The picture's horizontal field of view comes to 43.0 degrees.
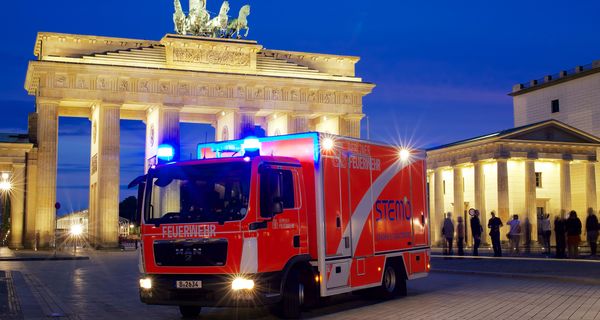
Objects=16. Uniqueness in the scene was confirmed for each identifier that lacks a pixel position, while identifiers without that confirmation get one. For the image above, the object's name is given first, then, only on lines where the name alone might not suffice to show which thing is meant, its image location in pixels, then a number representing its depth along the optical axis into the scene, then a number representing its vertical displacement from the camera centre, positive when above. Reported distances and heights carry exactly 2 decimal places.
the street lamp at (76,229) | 48.73 -0.74
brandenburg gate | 54.06 +9.40
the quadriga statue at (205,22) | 60.91 +15.58
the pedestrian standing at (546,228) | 34.81 -0.78
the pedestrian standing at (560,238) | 31.03 -1.11
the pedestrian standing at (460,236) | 33.00 -1.05
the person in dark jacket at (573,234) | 29.77 -0.92
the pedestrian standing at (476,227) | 32.66 -0.64
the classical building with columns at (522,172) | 51.47 +2.85
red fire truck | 13.06 -0.17
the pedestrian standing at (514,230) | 33.59 -0.82
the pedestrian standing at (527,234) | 38.26 -1.15
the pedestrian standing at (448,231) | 33.00 -0.80
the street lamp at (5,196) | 46.19 +1.53
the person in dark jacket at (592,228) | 30.38 -0.71
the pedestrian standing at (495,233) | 31.64 -0.90
